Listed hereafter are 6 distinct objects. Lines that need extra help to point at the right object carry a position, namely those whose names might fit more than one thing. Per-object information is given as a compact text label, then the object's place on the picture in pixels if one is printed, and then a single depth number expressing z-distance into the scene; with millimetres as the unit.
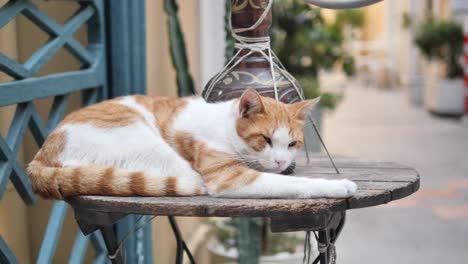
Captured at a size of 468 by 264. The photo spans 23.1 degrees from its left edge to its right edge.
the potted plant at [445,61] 9671
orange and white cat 1761
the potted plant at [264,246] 3233
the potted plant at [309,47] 4805
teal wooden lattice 1949
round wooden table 1706
